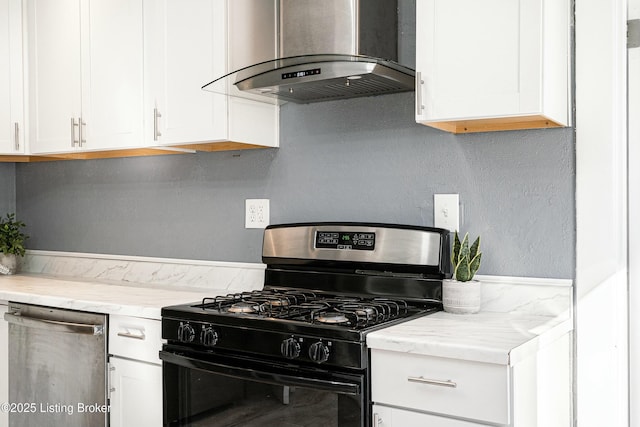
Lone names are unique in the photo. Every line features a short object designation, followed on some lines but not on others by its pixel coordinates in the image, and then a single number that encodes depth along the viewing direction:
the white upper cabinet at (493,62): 1.89
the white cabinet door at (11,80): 3.21
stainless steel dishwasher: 2.47
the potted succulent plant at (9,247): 3.46
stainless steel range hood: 2.15
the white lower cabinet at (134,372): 2.31
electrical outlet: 2.80
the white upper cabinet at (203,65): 2.51
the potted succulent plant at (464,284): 2.13
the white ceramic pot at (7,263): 3.46
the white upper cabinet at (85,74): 2.80
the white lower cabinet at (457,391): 1.63
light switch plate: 2.31
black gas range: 1.83
